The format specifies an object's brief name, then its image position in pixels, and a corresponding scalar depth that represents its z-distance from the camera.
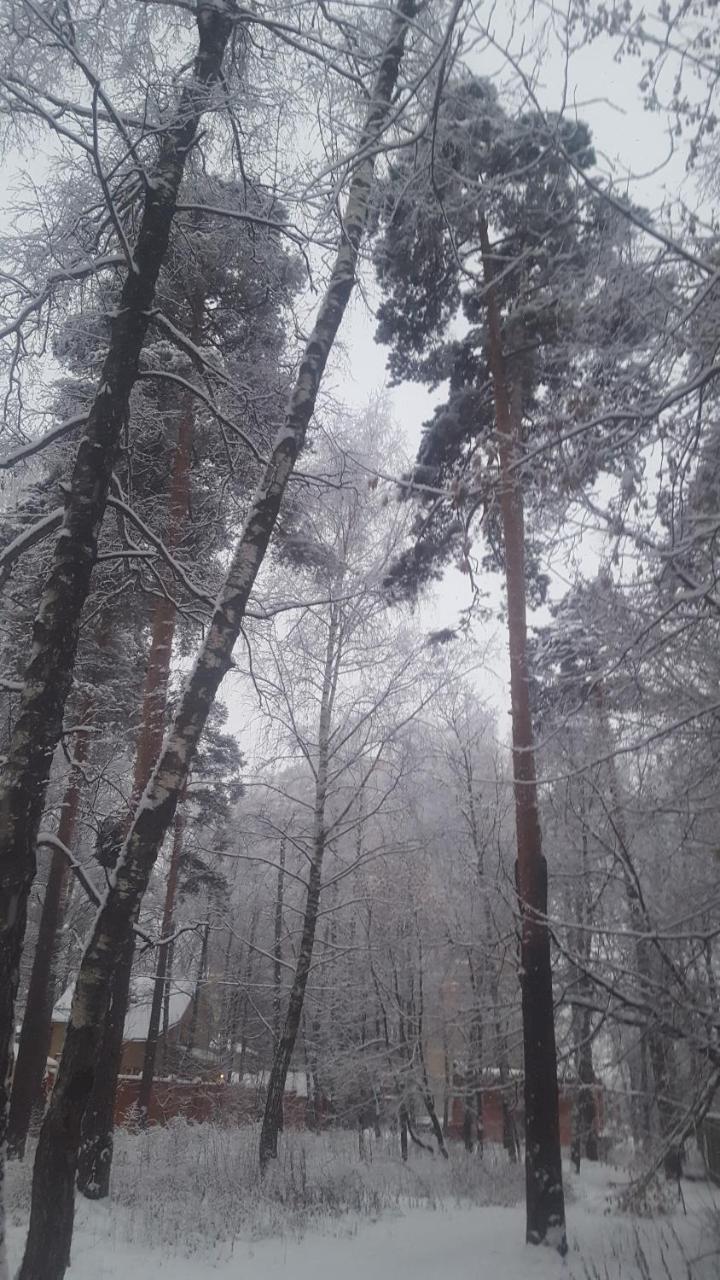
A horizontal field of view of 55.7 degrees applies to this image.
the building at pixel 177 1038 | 26.75
